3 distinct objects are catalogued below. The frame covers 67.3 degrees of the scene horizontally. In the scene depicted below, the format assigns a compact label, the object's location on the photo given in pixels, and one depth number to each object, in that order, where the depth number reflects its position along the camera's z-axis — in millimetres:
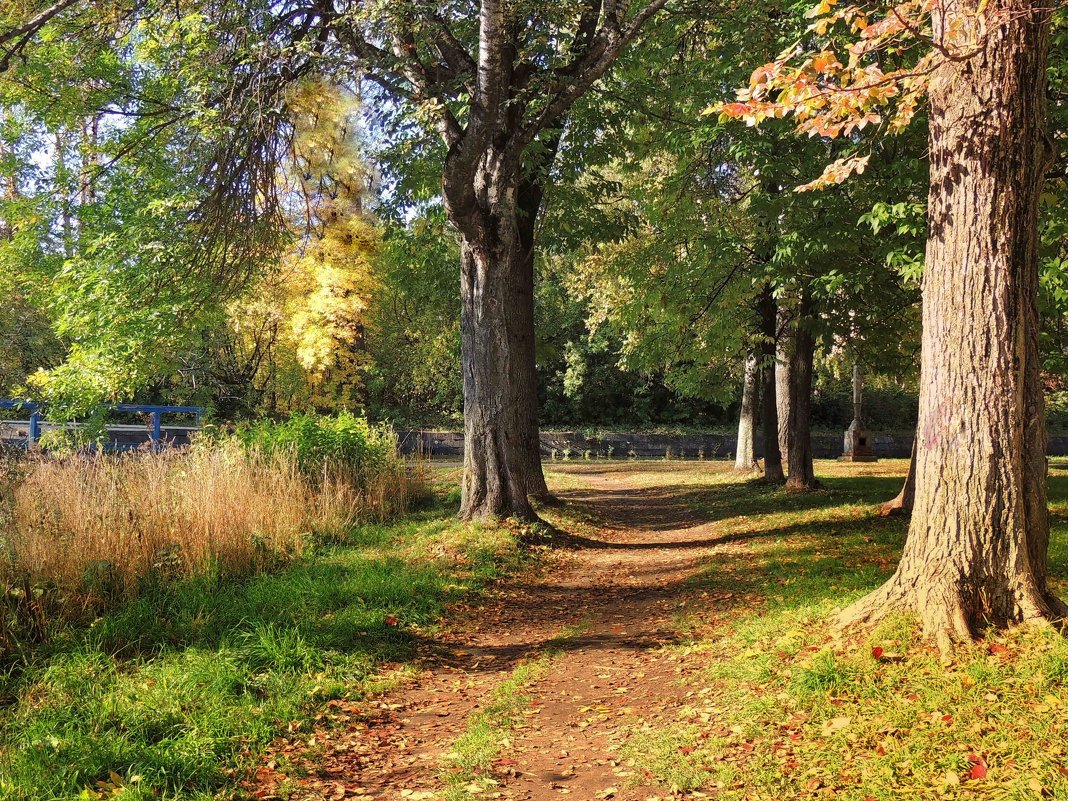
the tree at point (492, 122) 8781
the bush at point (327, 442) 11289
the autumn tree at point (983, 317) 4594
